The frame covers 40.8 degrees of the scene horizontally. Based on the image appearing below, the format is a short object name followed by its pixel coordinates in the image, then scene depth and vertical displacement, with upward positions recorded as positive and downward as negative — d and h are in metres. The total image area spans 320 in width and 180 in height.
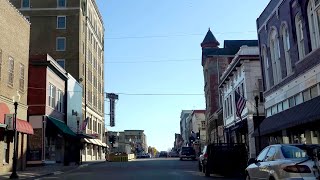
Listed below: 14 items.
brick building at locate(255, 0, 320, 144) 22.92 +4.89
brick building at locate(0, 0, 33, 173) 26.07 +5.13
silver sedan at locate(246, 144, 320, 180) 9.74 -0.37
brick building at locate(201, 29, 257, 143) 71.38 +13.62
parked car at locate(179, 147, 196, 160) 59.56 -0.57
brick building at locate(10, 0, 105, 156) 63.16 +17.63
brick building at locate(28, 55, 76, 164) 37.28 +3.87
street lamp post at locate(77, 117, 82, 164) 46.04 +1.62
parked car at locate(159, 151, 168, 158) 109.75 -0.94
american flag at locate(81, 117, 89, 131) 48.54 +3.12
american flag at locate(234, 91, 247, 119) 32.06 +3.26
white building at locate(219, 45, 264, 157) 40.69 +5.97
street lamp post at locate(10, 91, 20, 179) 22.00 +0.36
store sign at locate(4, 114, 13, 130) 24.93 +1.91
